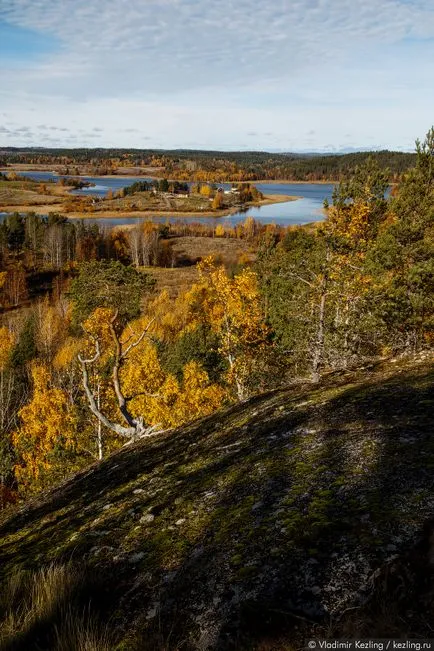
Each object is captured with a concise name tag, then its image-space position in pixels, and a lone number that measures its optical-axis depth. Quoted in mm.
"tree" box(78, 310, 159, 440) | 12026
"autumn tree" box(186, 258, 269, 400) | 24938
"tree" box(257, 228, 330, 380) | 14266
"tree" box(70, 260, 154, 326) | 22734
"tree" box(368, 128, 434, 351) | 22062
